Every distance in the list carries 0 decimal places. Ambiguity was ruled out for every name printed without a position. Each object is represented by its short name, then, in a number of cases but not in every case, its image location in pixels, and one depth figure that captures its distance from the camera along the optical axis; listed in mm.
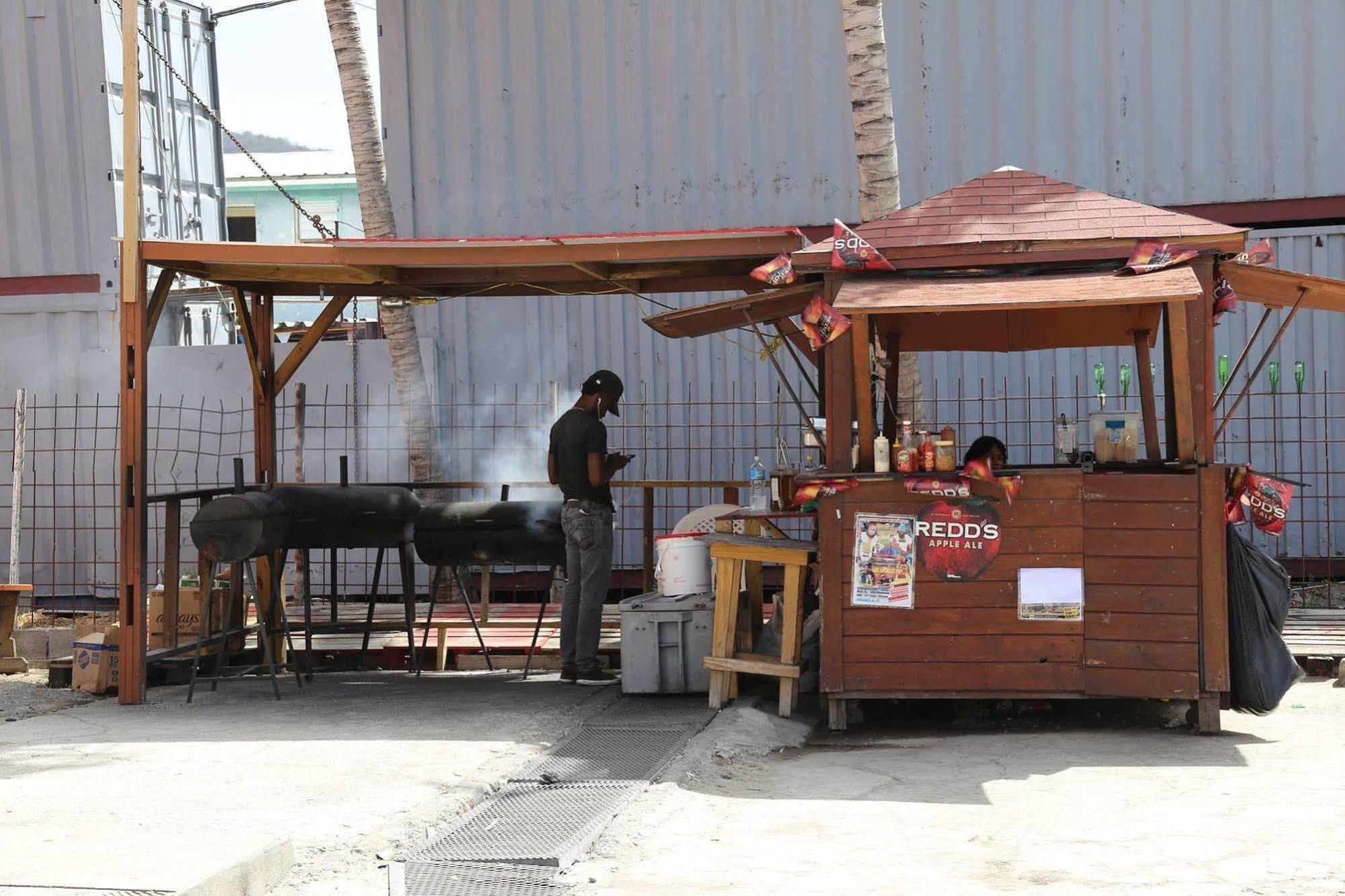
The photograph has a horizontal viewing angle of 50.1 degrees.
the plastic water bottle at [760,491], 9258
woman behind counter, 8367
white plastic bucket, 9625
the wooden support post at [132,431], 9148
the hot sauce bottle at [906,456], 7871
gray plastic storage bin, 9078
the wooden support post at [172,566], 9914
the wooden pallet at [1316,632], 9875
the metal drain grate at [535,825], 5453
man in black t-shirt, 9547
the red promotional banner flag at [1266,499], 7820
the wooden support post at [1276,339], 7723
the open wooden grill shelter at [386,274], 8703
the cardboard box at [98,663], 9703
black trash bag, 7770
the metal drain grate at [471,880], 5117
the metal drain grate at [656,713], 8188
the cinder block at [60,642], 11391
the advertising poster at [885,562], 7859
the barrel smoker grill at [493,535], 10000
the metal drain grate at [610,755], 6836
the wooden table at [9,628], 10734
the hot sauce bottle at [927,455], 7895
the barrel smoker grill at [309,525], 9195
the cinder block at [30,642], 11555
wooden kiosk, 7645
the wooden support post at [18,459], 12602
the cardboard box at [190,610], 10383
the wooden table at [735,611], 8195
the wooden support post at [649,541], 10727
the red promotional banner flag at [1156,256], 7496
